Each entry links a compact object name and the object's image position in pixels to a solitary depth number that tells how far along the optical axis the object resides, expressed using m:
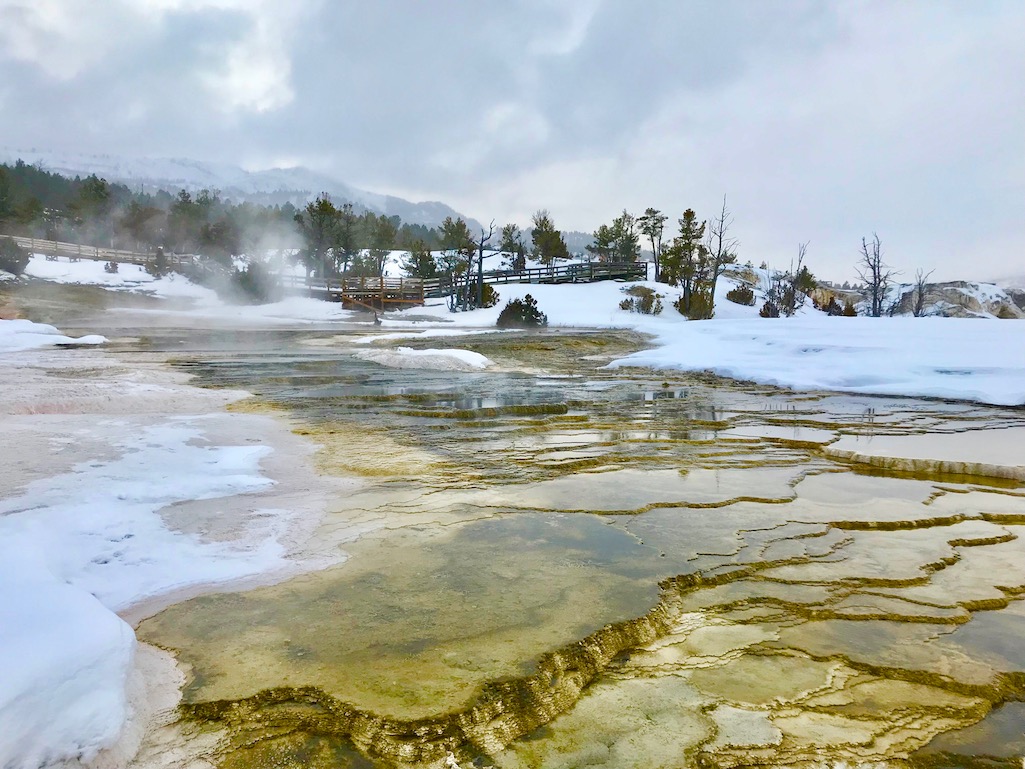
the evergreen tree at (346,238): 43.56
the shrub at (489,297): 30.91
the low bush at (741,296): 34.06
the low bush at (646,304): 28.64
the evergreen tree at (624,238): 47.12
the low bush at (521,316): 24.25
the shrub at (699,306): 27.16
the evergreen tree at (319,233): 41.59
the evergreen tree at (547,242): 47.16
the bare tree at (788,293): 30.48
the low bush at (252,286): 35.47
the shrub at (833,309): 33.48
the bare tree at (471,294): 29.84
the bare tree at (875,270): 27.55
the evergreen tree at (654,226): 44.09
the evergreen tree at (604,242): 46.66
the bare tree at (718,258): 28.34
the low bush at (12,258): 29.98
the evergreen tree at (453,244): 42.56
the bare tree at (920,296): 27.83
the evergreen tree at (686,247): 33.72
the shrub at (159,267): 37.62
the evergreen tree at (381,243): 48.97
